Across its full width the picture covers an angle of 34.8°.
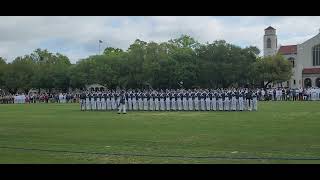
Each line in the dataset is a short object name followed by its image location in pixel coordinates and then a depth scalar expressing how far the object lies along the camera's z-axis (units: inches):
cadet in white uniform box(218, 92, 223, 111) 1213.8
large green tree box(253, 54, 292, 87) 2524.4
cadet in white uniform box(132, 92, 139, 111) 1306.6
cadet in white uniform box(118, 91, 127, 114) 1194.6
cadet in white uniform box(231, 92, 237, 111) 1197.1
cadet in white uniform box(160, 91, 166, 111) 1278.3
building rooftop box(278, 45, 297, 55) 3117.6
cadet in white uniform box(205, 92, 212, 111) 1229.1
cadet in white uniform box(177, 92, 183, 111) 1261.1
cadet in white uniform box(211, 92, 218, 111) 1220.8
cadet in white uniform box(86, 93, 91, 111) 1371.8
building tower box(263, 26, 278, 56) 3366.1
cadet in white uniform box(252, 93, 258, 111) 1196.5
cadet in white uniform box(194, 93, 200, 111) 1239.6
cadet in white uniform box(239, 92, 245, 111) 1193.6
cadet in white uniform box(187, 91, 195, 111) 1243.9
